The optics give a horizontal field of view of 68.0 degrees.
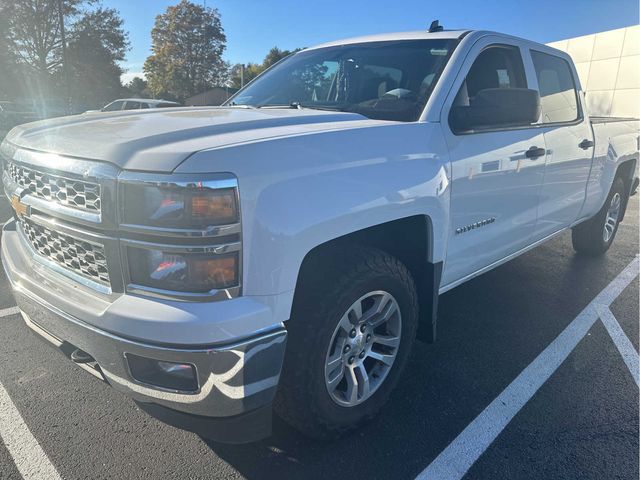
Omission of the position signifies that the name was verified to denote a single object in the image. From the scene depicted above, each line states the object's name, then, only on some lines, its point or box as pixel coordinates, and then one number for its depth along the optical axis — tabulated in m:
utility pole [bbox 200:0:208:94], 51.19
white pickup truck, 1.64
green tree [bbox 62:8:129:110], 38.97
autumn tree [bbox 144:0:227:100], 49.88
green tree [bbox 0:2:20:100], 35.19
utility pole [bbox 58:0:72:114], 28.15
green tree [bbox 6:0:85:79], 35.81
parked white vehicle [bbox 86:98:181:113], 16.90
